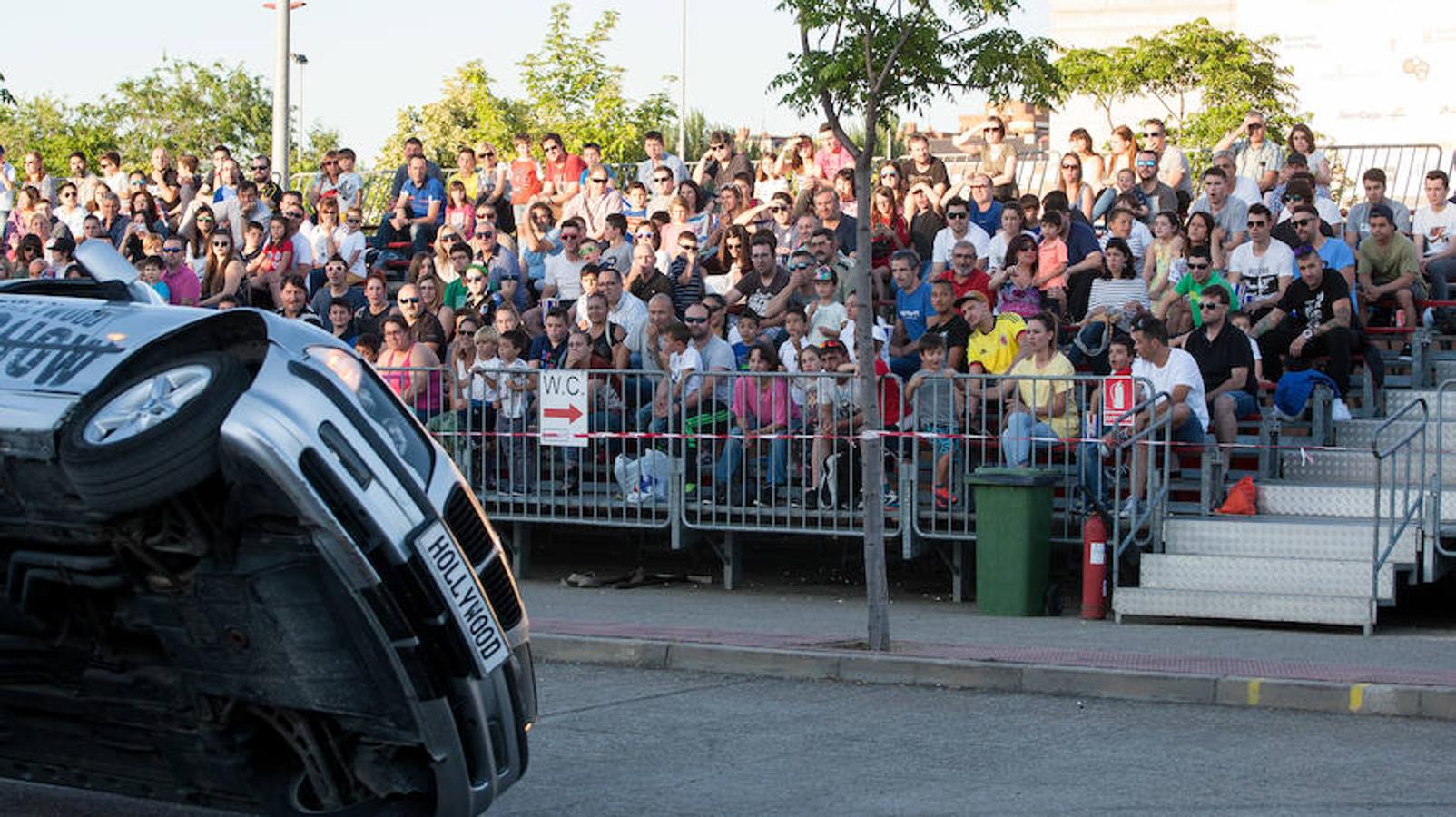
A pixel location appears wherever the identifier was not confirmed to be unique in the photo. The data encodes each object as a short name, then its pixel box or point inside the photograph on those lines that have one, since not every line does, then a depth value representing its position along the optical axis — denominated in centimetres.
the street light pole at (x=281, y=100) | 2642
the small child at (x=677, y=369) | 1487
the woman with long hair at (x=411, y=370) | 1592
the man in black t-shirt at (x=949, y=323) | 1546
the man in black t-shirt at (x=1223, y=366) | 1399
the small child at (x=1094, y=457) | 1341
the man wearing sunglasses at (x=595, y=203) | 2067
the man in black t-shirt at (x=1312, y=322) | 1495
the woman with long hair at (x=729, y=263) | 1769
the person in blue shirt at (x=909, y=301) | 1606
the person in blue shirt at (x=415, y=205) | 2211
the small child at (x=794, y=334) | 1557
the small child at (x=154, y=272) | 1966
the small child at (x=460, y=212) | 2111
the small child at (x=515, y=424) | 1549
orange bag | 1366
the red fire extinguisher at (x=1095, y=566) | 1320
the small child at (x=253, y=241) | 2123
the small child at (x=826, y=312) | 1577
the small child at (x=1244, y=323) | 1466
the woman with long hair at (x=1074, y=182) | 1856
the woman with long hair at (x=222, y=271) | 2036
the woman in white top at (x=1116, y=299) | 1529
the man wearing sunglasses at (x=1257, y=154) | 1858
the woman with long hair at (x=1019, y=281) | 1603
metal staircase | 1265
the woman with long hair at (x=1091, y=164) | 1888
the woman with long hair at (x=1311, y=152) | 1803
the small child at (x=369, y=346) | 1672
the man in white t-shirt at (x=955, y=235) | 1720
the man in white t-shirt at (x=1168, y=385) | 1334
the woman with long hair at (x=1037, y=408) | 1363
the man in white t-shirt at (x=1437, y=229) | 1758
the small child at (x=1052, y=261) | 1638
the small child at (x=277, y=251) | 2070
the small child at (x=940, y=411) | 1400
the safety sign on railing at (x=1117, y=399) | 1327
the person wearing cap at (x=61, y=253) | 2148
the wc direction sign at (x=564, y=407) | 1520
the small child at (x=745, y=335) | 1594
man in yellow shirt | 1492
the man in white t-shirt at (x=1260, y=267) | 1568
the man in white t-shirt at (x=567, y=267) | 1867
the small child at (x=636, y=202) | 2052
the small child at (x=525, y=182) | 2197
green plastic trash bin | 1326
